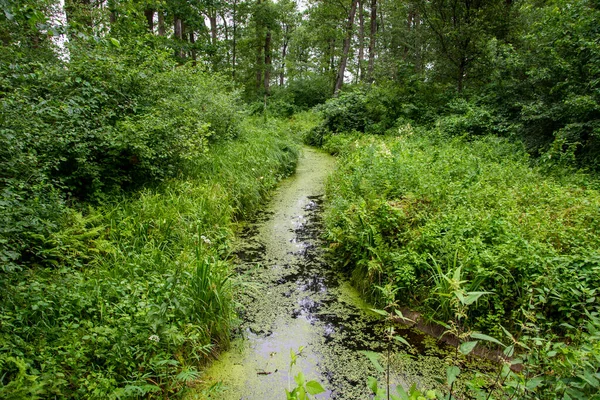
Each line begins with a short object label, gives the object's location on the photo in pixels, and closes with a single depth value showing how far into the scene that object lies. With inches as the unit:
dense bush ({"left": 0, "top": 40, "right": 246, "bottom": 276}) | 113.1
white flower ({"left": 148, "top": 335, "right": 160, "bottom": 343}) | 91.5
